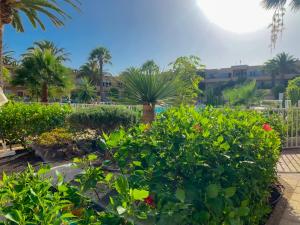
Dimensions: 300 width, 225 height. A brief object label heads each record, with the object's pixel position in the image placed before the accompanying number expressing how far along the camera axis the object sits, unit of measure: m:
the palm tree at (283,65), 53.25
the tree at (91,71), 51.41
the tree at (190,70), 9.34
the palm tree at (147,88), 5.52
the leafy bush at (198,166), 1.44
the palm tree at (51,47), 35.95
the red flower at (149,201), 1.47
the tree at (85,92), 35.84
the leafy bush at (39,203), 1.03
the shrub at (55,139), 5.95
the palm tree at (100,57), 51.32
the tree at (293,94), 13.80
